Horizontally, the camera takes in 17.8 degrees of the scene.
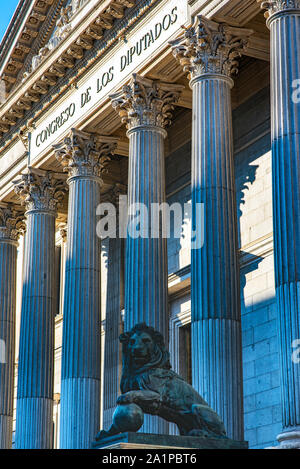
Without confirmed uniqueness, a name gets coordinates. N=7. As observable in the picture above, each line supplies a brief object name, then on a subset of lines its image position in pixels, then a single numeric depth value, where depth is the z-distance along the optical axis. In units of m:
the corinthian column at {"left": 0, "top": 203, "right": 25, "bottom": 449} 37.09
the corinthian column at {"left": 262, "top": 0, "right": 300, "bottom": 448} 20.20
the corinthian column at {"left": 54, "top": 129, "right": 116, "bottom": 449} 29.69
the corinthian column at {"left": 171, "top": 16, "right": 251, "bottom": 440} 23.14
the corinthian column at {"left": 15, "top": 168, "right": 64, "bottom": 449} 32.94
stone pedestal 15.44
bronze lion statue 16.80
